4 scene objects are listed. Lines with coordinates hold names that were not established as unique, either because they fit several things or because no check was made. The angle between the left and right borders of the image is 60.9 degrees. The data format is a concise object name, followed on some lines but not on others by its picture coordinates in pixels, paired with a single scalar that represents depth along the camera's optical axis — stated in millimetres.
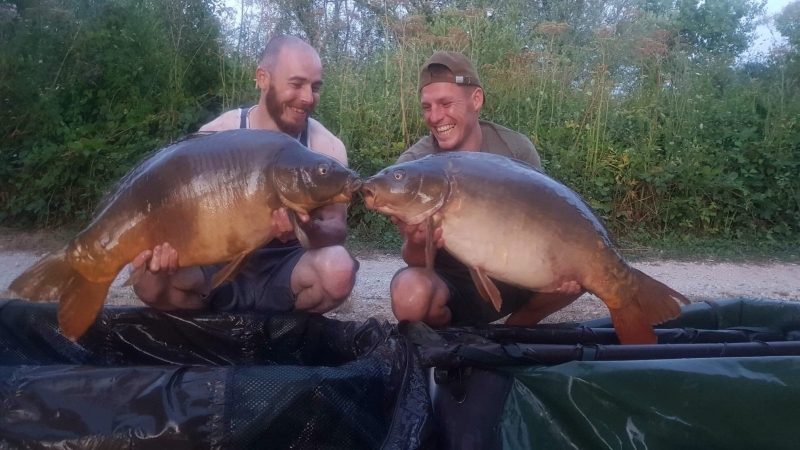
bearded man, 2043
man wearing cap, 1994
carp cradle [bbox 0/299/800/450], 1189
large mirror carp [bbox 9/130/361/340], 1670
